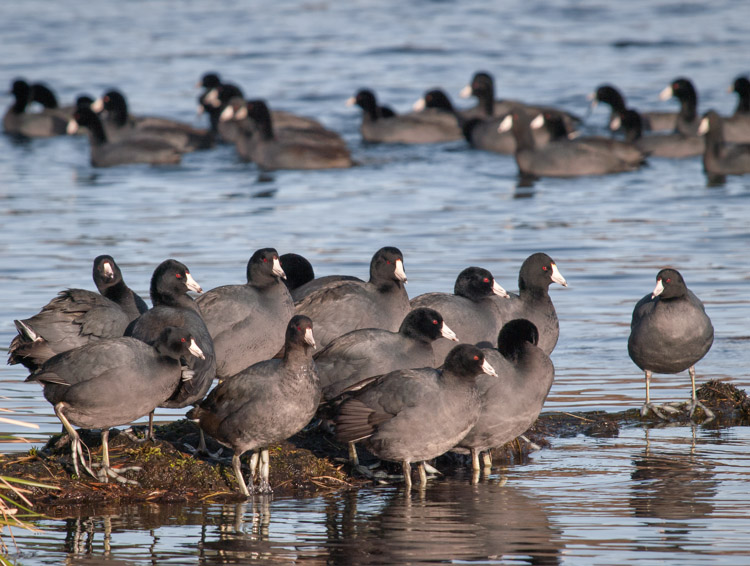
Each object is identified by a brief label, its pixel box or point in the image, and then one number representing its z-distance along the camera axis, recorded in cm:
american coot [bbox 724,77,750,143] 4631
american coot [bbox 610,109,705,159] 4419
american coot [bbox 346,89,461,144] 4841
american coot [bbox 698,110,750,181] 3956
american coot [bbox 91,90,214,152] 4662
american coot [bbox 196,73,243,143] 4962
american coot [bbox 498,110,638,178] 4128
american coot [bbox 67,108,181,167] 4406
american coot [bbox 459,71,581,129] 5078
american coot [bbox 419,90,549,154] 4662
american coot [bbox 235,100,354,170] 4256
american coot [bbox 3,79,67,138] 5328
